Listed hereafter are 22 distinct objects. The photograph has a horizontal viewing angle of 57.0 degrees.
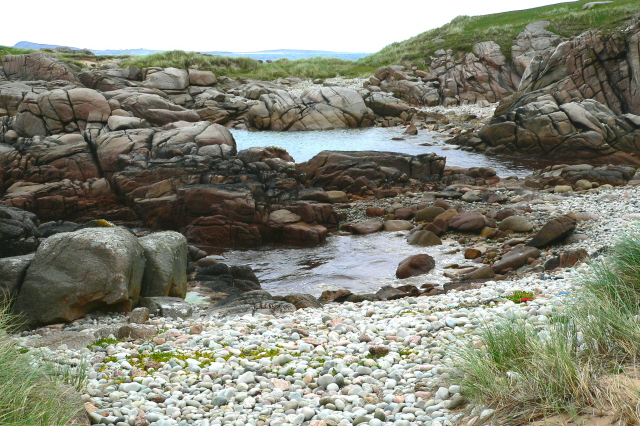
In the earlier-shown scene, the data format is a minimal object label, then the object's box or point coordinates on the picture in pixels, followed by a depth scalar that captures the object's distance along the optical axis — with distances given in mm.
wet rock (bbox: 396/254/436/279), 15469
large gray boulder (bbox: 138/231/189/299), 11250
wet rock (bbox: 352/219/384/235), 20156
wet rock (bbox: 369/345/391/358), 7113
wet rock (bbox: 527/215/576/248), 14938
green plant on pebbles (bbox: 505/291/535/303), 8602
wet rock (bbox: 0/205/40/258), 12586
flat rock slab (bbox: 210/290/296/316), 10500
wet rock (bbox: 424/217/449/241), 18953
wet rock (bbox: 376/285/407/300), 12820
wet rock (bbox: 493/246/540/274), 14141
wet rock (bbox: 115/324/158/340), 8414
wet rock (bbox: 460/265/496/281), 13656
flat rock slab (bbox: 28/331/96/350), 7871
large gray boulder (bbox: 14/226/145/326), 9484
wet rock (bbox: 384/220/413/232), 20156
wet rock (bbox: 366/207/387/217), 21891
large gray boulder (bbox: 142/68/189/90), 49750
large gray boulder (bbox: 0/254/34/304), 9461
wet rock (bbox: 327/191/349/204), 23820
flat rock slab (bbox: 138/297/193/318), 10234
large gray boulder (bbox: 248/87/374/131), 44875
